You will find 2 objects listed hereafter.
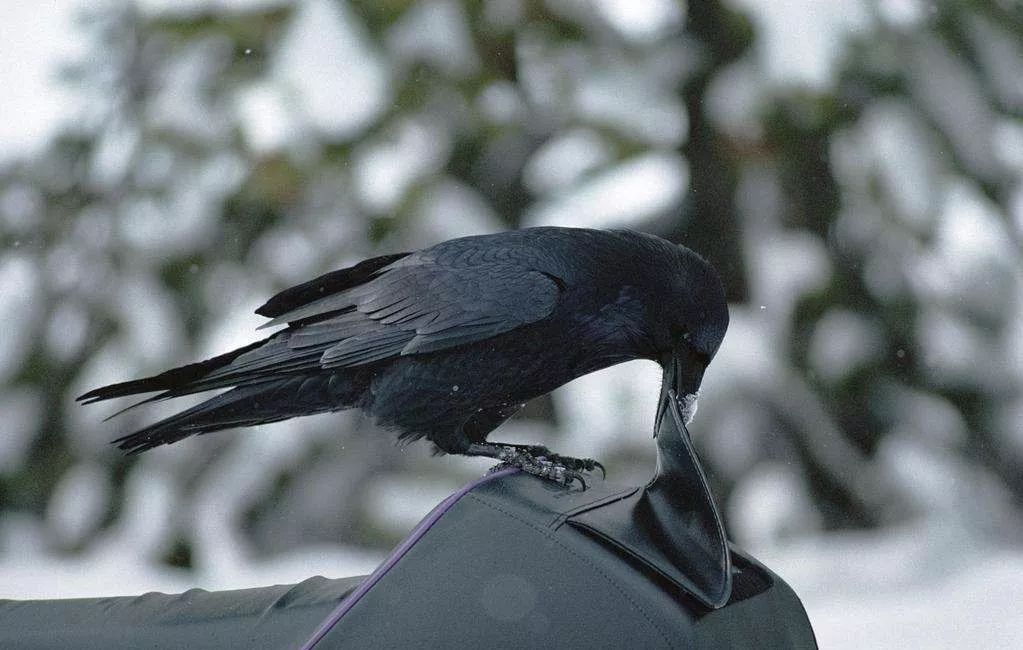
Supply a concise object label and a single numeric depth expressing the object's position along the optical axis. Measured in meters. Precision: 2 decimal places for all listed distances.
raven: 11.49
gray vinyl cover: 11.21
